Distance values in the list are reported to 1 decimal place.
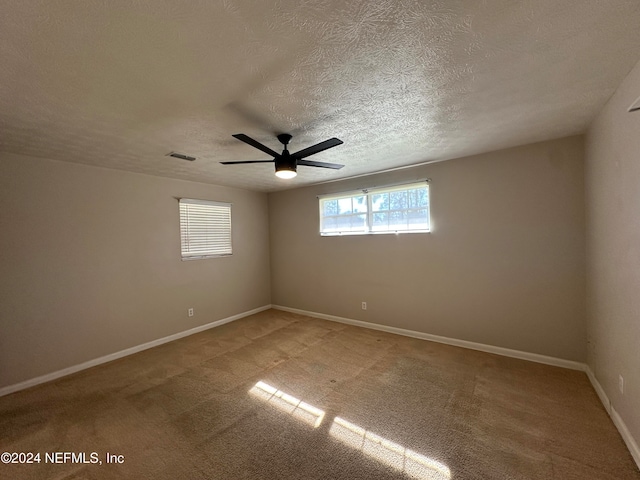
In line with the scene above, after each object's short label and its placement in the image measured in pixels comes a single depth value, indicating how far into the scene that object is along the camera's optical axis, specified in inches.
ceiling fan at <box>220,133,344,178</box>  84.4
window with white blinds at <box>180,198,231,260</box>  168.7
